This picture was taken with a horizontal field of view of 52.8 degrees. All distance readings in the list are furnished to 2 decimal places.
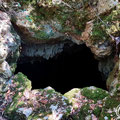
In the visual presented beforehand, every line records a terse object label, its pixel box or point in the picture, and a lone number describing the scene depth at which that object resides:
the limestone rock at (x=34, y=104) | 2.96
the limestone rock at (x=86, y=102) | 2.90
